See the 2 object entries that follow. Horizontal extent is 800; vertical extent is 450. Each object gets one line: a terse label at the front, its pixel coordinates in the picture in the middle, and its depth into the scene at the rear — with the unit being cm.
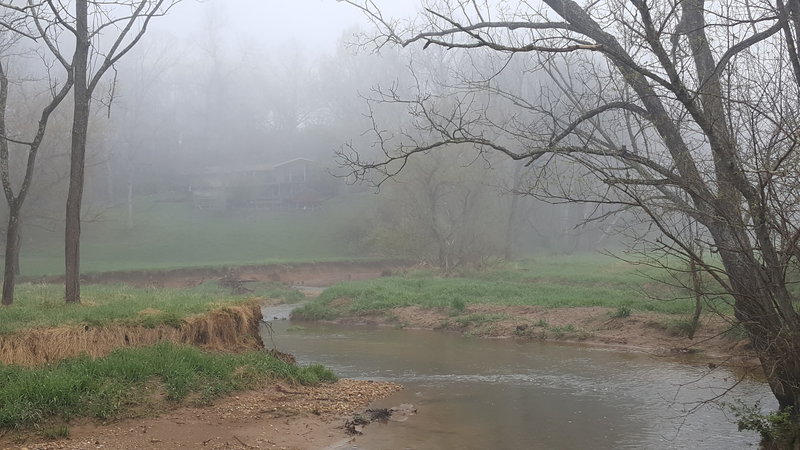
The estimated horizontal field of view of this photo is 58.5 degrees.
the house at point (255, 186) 6538
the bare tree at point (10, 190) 1330
